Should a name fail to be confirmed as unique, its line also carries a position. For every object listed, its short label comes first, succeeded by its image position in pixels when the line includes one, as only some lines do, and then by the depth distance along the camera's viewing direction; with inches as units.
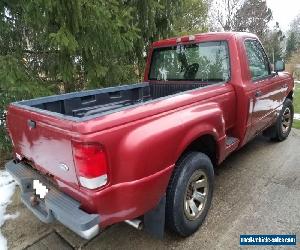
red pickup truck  83.0
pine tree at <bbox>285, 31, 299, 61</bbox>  1654.5
